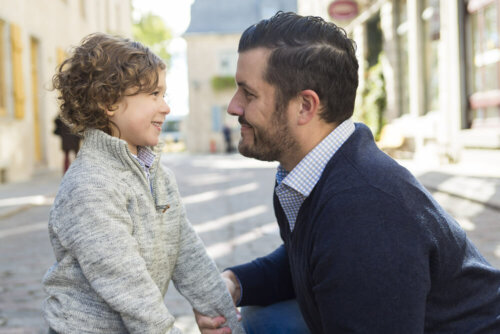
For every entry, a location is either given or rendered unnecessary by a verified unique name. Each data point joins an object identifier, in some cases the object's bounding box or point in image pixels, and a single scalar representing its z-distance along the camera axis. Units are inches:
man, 54.3
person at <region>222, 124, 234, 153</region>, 1213.7
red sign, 600.4
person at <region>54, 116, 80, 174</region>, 415.5
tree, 1690.5
